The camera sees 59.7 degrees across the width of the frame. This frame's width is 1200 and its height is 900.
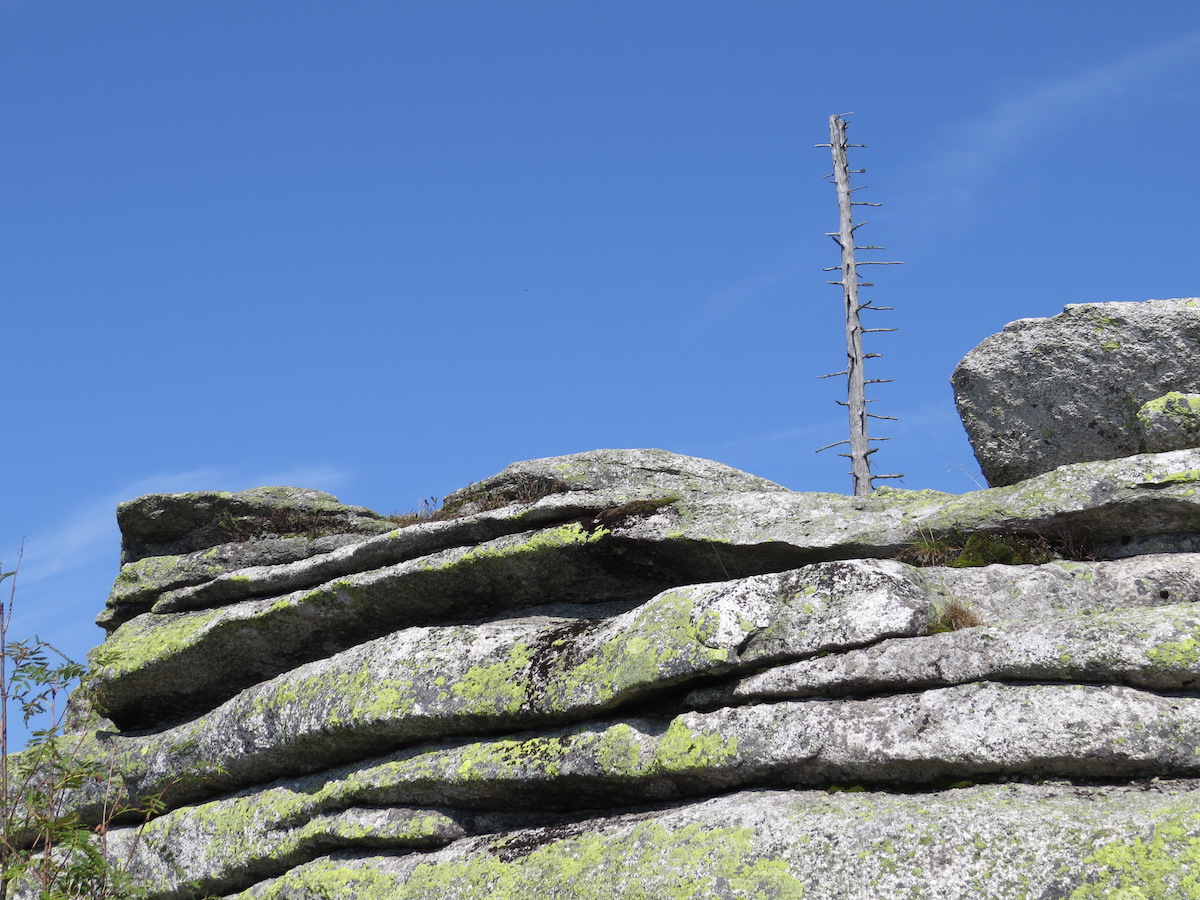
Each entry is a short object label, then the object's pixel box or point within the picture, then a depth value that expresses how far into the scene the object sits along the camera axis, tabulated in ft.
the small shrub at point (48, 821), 33.94
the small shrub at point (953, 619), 37.55
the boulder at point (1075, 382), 44.78
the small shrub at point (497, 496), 56.95
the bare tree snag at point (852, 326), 98.12
